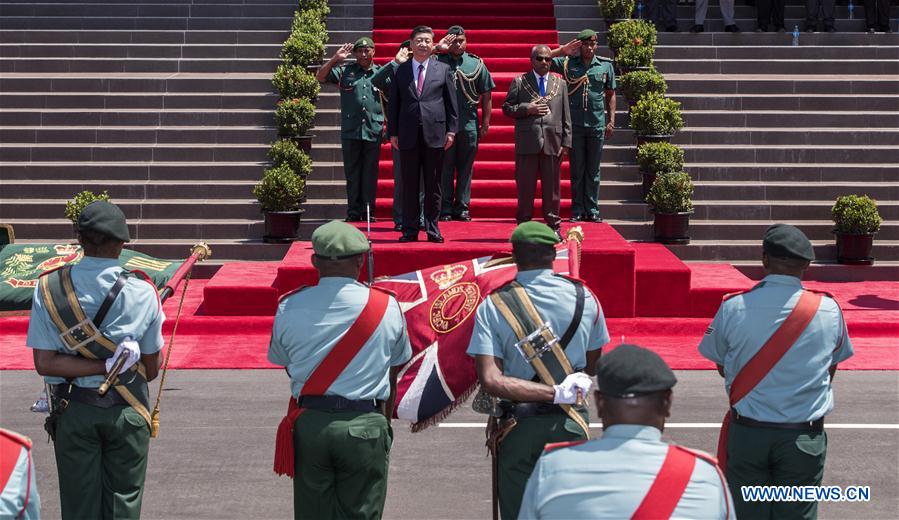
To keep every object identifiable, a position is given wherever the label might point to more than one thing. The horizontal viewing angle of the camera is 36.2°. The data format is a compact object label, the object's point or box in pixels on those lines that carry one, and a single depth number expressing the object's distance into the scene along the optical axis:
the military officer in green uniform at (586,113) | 17.73
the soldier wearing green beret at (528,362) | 6.62
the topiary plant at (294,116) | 19.23
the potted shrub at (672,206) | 17.98
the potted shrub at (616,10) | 22.20
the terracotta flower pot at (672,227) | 18.22
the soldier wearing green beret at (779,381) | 6.84
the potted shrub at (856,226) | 18.00
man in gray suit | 15.94
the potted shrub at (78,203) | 17.38
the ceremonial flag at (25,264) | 15.23
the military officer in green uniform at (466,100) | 17.08
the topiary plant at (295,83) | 19.83
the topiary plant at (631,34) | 20.77
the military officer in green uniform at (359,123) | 16.98
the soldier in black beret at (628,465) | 4.45
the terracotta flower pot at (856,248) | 18.17
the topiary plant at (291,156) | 18.38
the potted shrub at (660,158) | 18.66
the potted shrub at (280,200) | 17.70
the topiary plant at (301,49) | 20.55
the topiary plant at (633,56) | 20.47
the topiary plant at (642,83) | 19.89
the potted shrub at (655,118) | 19.31
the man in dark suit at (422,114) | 14.55
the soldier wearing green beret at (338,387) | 6.72
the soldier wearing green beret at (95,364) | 7.02
